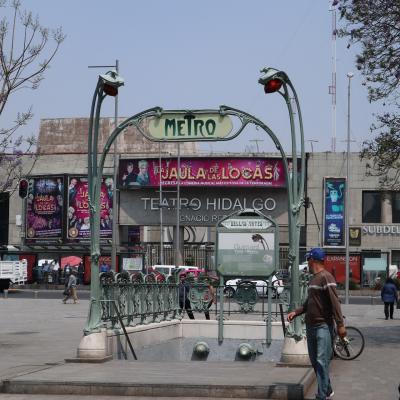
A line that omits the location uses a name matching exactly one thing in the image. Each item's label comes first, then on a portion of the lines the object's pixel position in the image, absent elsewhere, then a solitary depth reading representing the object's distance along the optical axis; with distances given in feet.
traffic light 124.63
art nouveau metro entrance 53.16
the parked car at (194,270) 172.60
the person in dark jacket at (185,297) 83.15
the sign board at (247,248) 75.66
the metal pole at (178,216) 200.85
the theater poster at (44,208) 219.41
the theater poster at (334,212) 205.26
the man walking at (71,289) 137.58
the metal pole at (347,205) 150.45
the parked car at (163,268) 187.59
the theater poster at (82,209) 215.10
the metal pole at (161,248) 208.95
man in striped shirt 36.68
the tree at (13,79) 64.69
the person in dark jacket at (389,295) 110.01
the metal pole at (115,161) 134.79
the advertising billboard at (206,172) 208.64
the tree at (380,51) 77.77
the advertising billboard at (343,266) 191.72
